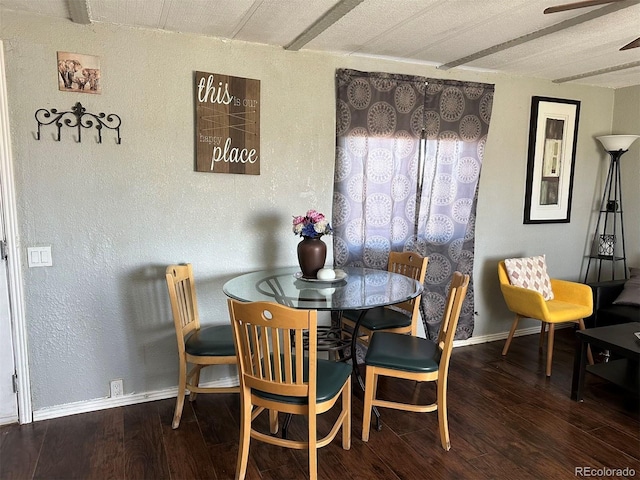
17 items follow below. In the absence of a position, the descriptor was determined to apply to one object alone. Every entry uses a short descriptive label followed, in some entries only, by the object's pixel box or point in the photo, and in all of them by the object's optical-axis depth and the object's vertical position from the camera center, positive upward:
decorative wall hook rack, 2.47 +0.34
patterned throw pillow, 3.62 -0.72
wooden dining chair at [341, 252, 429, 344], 2.95 -0.89
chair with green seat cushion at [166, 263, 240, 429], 2.47 -0.89
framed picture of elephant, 2.47 +0.59
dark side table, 2.68 -1.08
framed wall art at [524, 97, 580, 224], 3.92 +0.24
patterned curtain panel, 3.23 +0.09
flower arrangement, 2.72 -0.25
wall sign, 2.79 +0.37
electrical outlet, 2.77 -1.26
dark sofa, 3.51 -0.95
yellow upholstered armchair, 3.31 -0.91
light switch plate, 2.52 -0.43
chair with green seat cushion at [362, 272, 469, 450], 2.29 -0.92
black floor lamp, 4.11 -0.33
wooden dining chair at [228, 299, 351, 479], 1.84 -0.85
